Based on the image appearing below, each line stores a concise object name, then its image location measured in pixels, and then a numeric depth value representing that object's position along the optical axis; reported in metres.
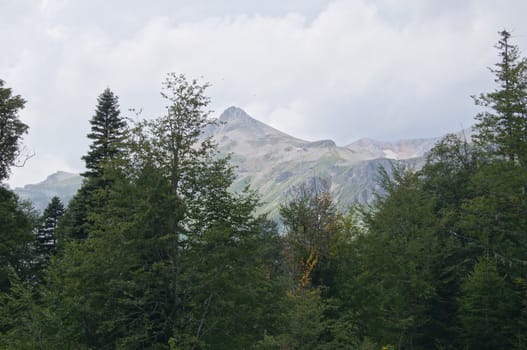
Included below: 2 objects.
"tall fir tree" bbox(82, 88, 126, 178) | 29.67
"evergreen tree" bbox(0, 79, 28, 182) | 25.59
